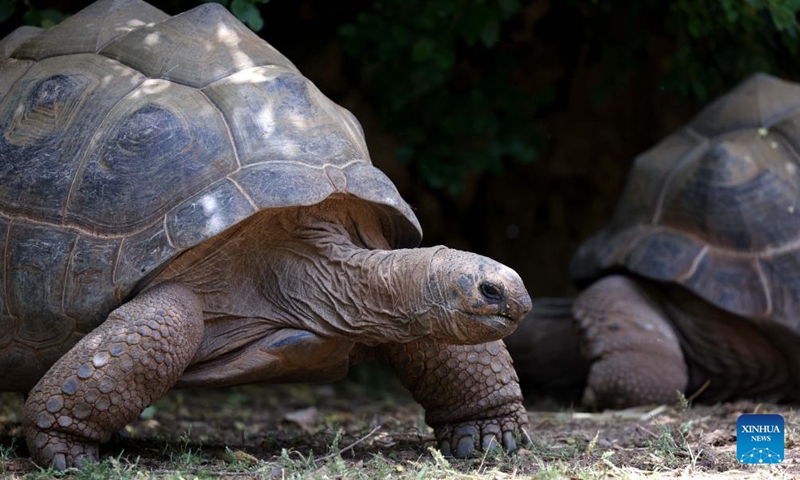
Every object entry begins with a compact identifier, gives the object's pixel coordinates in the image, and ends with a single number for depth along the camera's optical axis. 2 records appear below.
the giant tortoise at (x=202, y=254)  7.00
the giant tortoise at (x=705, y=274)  11.11
